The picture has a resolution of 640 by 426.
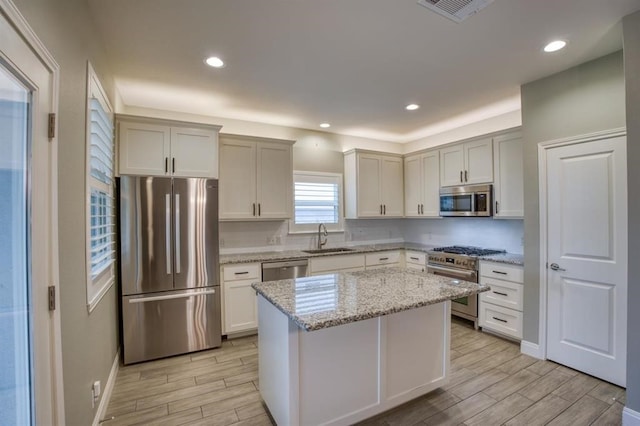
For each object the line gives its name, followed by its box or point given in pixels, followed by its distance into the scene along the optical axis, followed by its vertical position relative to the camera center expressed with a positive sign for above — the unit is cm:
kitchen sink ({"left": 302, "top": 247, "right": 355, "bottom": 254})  443 -57
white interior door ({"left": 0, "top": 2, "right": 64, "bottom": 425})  106 -9
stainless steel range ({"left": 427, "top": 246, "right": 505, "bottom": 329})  374 -72
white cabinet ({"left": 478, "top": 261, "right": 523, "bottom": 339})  329 -101
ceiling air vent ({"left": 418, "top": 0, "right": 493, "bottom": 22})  187 +131
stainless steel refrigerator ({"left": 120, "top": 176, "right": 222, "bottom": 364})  299 -54
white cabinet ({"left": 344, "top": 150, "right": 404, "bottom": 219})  478 +46
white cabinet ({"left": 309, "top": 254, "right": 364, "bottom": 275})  403 -70
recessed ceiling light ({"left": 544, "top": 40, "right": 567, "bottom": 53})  236 +132
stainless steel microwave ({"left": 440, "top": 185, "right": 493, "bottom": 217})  380 +15
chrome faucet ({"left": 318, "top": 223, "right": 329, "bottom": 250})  474 -34
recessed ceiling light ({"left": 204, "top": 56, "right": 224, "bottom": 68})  259 +134
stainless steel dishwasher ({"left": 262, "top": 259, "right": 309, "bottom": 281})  371 -71
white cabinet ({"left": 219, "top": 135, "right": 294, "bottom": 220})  378 +46
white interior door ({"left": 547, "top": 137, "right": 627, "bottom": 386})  250 -41
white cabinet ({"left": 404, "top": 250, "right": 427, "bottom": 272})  446 -73
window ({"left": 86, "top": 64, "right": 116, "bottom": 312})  196 +16
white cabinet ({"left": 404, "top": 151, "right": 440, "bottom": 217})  459 +44
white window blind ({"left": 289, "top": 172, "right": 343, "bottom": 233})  462 +19
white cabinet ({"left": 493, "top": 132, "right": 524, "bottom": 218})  351 +42
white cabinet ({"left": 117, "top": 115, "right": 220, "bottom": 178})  305 +71
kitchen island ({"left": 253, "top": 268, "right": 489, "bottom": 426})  182 -91
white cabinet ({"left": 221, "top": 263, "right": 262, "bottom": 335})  352 -100
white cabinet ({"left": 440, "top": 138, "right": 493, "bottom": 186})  385 +66
